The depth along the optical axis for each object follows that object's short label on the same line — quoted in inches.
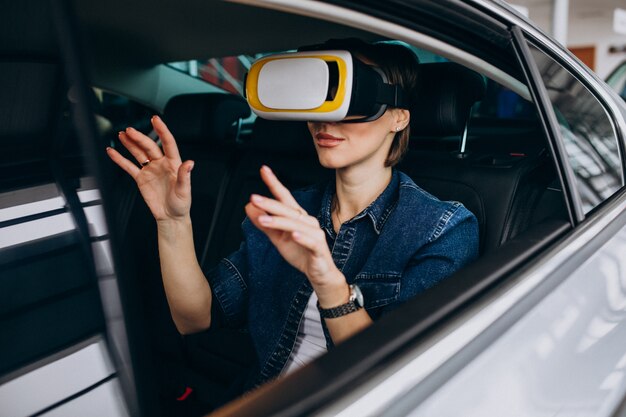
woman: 49.2
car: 22.6
